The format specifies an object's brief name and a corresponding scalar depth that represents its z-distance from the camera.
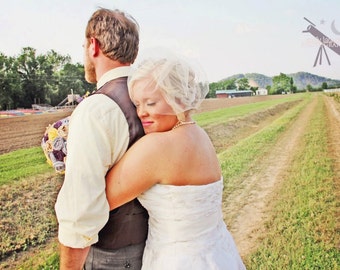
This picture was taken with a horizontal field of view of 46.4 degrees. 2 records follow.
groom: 1.12
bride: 1.14
